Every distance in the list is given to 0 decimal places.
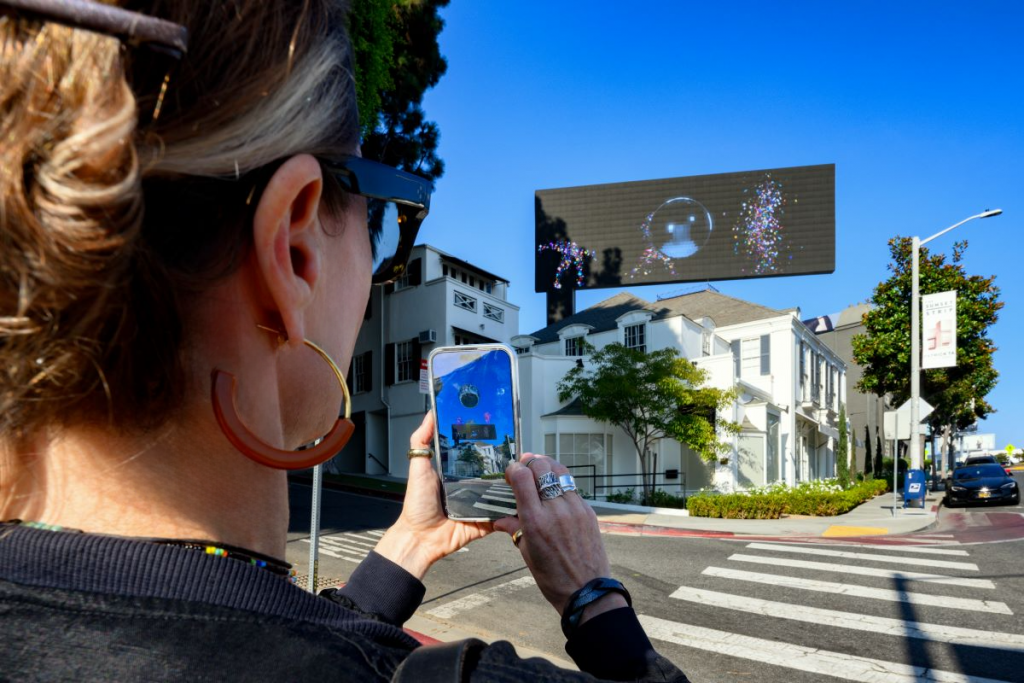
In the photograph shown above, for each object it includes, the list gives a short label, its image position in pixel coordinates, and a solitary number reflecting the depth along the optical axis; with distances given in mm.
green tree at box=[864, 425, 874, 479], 38281
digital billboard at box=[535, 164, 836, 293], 39406
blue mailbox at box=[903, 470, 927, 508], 19875
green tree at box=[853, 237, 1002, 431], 28906
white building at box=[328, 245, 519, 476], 26656
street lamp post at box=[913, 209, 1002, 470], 19312
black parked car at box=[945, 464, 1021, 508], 21281
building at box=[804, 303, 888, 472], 52734
